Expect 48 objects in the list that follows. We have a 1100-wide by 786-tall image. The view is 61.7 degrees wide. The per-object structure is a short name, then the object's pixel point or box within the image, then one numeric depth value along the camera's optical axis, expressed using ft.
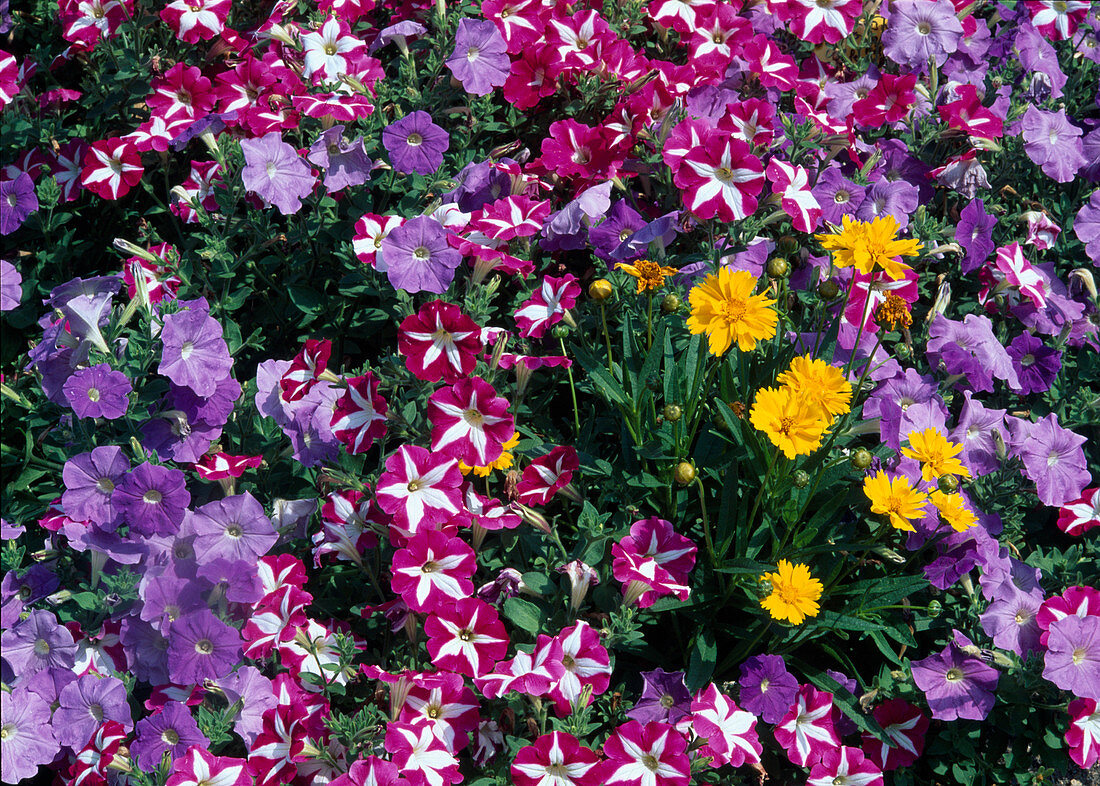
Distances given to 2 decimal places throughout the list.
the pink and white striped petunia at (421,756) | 6.91
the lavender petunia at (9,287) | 9.50
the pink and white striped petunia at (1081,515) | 8.52
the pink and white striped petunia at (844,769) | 7.55
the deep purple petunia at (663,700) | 7.61
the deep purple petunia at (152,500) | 7.91
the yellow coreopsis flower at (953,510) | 6.73
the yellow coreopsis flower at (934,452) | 6.84
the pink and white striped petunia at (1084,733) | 7.32
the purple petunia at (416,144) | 9.53
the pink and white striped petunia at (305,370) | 8.52
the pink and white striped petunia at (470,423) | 7.67
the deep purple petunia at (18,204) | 10.21
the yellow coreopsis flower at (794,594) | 6.67
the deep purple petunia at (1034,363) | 9.62
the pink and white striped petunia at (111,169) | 10.19
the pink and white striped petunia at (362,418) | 8.02
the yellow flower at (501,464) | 7.70
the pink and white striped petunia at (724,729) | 7.15
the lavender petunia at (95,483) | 8.06
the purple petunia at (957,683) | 7.66
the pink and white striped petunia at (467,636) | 7.22
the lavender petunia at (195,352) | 8.27
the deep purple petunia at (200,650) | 7.57
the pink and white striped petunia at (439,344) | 7.79
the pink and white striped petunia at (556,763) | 6.86
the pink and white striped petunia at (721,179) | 8.82
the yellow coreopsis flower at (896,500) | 6.49
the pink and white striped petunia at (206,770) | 7.05
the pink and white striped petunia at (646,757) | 6.93
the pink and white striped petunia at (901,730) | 7.83
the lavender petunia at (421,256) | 8.69
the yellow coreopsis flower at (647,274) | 7.80
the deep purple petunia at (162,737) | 7.43
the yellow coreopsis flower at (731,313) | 6.72
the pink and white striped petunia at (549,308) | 8.75
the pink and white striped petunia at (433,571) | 7.32
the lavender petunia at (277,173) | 9.02
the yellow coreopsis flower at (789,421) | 6.44
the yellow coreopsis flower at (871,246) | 6.93
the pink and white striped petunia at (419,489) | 7.43
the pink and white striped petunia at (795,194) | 9.04
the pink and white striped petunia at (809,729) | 7.57
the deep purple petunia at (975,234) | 10.03
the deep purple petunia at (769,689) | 7.51
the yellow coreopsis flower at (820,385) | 6.59
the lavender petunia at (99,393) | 7.97
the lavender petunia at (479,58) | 10.00
